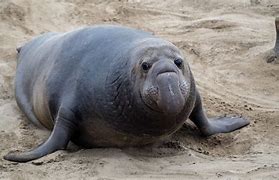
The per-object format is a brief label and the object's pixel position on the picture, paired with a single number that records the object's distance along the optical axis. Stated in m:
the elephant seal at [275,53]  13.52
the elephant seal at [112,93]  7.93
